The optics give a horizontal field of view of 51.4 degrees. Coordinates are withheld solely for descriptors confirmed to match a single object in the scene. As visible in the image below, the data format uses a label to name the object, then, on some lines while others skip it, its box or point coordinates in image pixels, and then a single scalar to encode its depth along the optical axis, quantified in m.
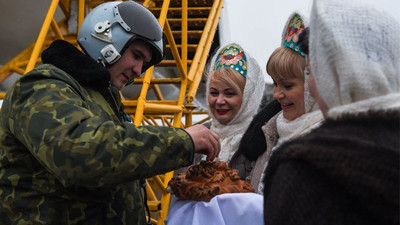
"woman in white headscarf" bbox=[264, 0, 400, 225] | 0.89
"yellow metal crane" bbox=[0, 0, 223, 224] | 3.63
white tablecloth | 1.65
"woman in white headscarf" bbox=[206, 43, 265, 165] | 2.88
